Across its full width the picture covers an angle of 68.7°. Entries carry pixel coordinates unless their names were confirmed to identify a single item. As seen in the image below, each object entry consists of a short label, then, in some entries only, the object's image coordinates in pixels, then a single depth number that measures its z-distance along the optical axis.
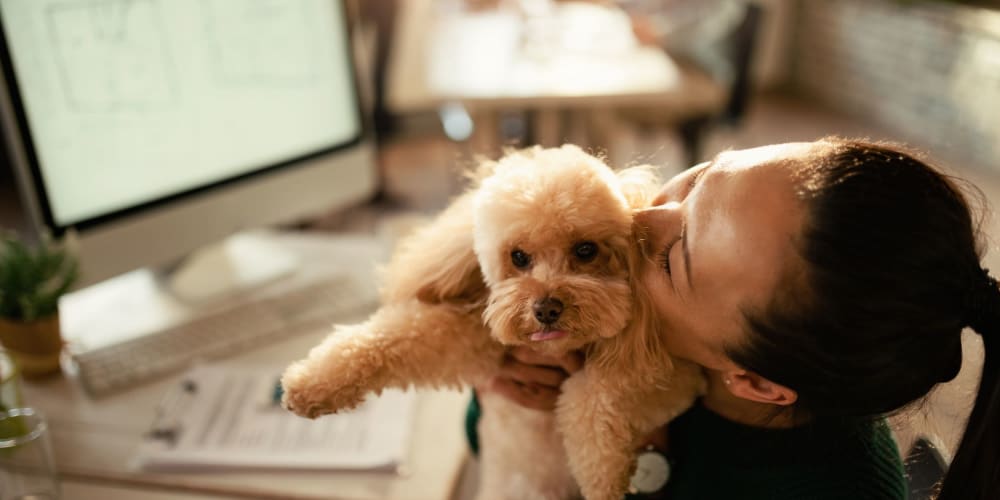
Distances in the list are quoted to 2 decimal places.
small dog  0.73
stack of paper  0.97
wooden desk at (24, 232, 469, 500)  0.95
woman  0.59
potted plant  1.07
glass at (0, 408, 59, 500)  0.89
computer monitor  1.05
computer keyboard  1.13
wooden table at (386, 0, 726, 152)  2.42
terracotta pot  1.08
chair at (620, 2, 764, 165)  2.88
